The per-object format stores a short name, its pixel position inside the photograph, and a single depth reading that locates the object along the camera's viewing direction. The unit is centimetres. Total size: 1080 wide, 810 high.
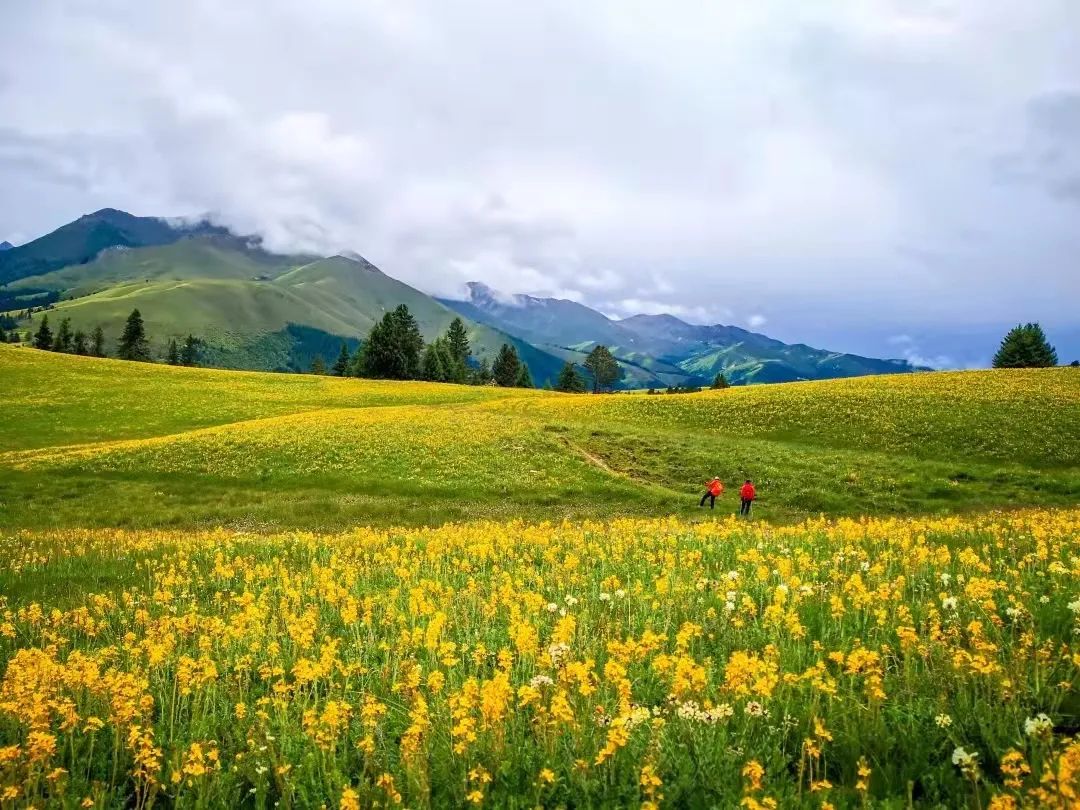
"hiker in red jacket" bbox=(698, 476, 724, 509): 3058
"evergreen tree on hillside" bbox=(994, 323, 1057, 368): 9438
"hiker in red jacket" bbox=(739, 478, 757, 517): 2922
